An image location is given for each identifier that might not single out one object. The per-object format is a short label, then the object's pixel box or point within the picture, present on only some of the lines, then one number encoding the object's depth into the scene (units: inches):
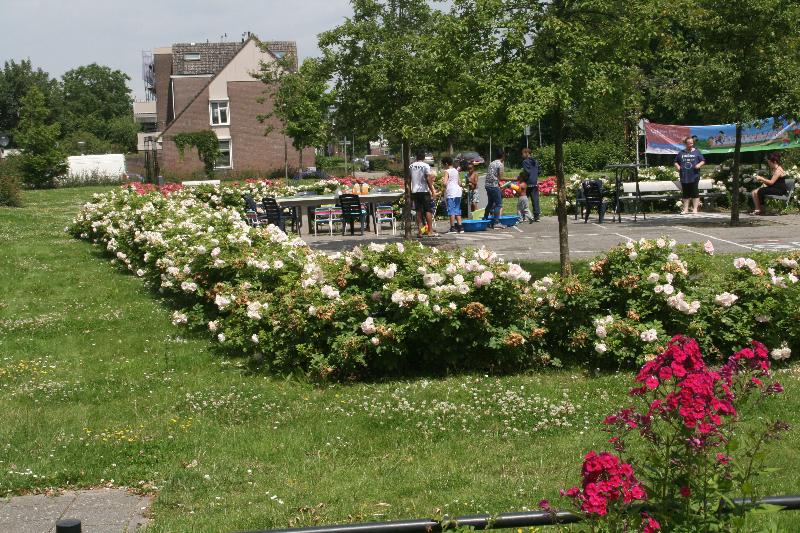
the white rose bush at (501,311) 304.8
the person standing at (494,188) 848.9
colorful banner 1111.0
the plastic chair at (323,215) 896.9
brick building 2699.3
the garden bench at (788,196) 836.0
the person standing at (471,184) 906.1
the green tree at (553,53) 422.6
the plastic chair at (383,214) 919.0
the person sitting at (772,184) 824.9
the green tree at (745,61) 681.6
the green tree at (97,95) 5531.5
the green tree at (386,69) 637.3
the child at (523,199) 889.5
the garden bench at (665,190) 914.7
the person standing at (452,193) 835.4
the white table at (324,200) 855.7
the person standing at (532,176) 890.1
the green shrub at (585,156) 1809.8
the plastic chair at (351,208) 832.9
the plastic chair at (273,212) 851.4
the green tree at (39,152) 1920.5
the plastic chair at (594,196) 853.8
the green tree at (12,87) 4227.4
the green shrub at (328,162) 2987.2
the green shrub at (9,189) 1286.9
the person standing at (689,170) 819.4
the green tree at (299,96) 663.1
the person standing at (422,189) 774.8
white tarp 2445.9
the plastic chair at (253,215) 900.0
